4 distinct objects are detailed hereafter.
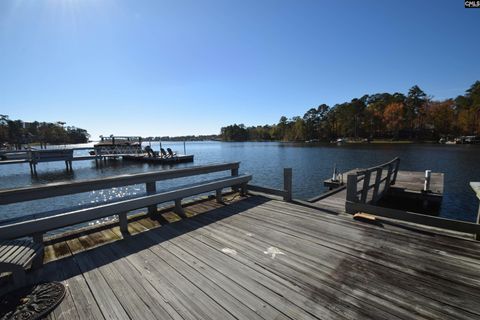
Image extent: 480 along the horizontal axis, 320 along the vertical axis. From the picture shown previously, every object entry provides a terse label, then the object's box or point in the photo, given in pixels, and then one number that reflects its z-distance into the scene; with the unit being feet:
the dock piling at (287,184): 18.45
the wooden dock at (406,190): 25.34
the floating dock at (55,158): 88.13
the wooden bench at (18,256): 7.67
